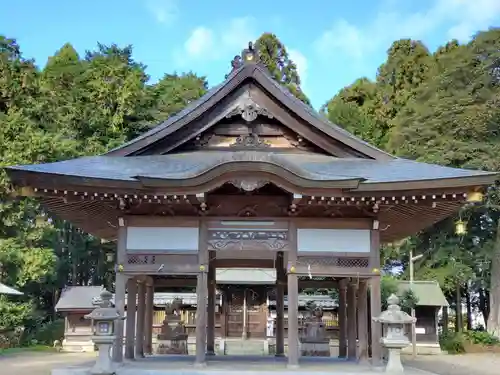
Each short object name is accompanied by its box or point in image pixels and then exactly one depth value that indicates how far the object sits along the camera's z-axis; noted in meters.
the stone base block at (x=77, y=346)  27.53
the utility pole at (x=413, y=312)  23.83
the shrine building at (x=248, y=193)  9.55
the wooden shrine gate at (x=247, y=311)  26.91
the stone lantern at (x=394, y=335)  9.39
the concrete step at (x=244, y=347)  24.79
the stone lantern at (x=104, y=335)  9.26
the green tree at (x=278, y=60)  42.22
